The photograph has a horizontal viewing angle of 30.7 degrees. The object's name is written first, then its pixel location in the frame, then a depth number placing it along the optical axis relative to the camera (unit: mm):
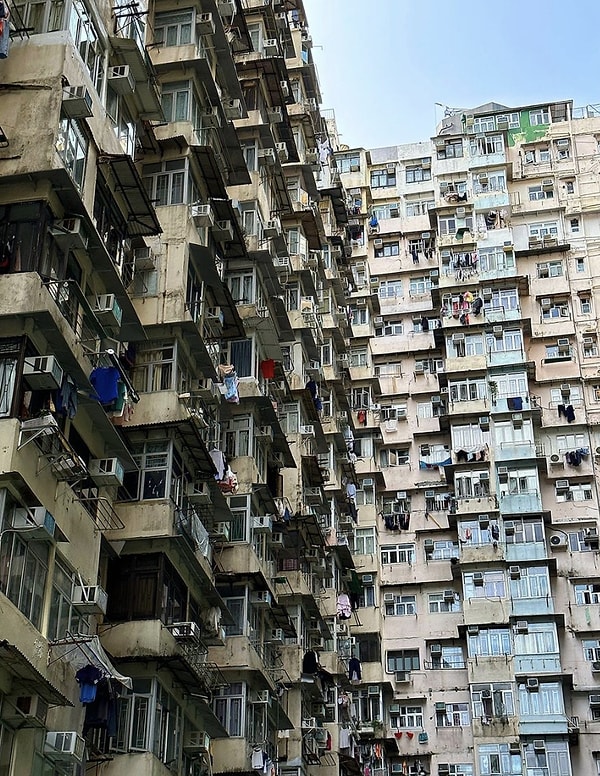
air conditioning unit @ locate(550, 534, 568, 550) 34875
